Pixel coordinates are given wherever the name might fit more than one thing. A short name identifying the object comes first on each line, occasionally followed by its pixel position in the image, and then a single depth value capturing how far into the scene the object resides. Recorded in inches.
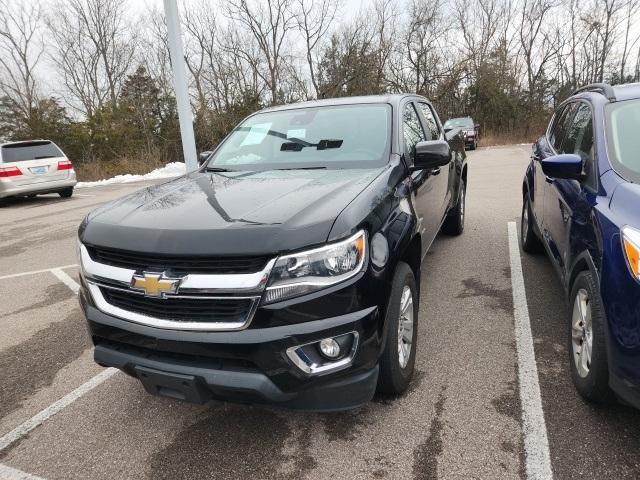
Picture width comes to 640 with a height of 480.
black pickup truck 77.2
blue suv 78.2
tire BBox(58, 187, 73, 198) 506.4
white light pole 313.3
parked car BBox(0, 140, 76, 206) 446.3
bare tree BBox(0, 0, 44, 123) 1126.7
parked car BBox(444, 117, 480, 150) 865.5
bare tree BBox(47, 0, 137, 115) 1223.5
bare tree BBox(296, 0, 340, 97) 1216.5
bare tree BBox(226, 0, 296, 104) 1168.2
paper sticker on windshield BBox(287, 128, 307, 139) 140.7
